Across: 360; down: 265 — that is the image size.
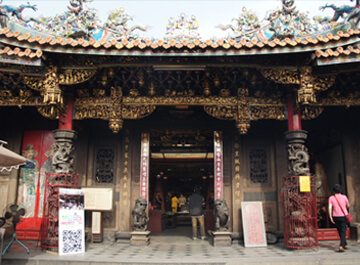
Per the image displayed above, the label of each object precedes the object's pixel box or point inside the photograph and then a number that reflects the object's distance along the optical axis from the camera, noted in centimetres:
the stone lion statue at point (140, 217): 780
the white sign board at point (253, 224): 744
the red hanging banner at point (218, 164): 826
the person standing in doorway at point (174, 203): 1702
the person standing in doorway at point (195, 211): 877
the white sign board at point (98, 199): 781
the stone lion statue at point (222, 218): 775
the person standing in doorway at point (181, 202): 2084
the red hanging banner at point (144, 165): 835
